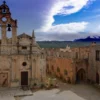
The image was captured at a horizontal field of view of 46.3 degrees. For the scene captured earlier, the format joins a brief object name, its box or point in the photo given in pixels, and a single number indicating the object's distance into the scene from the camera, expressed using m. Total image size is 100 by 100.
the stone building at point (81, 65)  18.73
